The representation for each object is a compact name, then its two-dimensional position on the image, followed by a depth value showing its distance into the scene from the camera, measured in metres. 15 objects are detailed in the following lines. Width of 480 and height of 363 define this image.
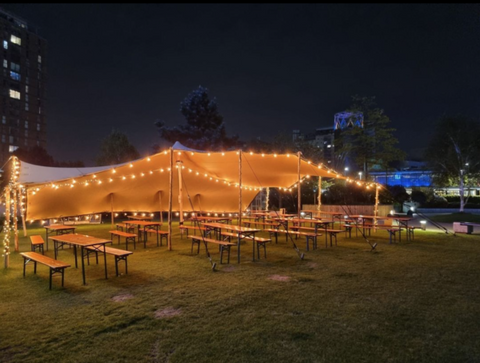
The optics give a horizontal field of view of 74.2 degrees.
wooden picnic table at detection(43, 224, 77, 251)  8.69
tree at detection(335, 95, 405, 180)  20.86
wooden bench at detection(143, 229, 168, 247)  8.43
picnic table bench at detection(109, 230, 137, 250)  7.58
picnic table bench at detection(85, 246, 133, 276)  5.39
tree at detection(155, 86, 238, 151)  23.62
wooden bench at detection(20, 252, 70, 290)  4.59
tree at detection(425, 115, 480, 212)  24.86
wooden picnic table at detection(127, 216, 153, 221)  11.96
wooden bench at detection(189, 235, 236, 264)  6.27
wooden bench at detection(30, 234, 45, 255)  7.00
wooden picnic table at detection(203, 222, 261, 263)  6.60
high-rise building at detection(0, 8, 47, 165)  54.62
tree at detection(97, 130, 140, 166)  27.73
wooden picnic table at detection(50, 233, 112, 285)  5.31
